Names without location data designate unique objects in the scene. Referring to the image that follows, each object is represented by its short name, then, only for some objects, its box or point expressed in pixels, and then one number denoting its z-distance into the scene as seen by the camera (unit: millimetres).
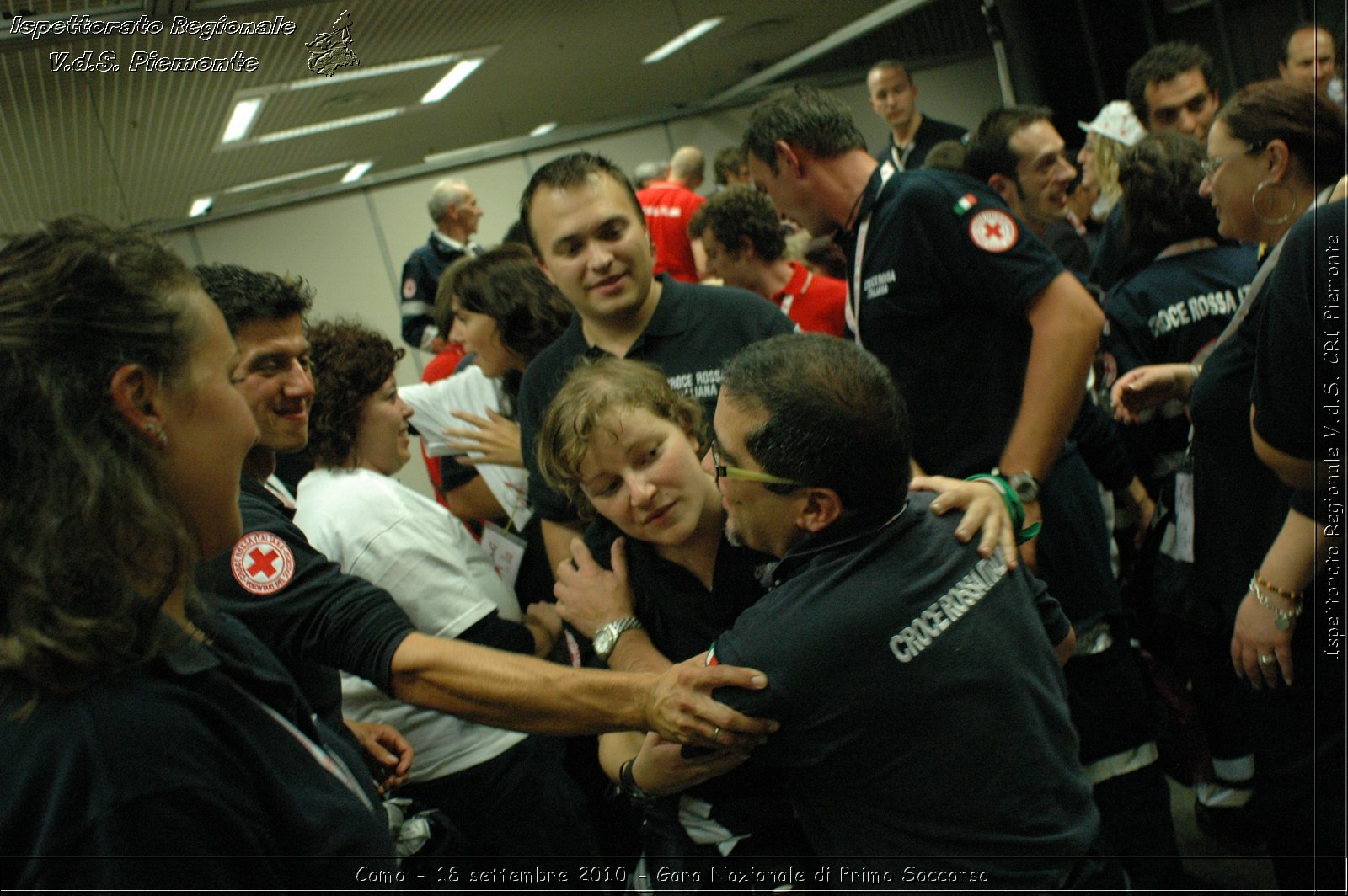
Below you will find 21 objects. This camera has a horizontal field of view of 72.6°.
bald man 2635
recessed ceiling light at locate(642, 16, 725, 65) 2023
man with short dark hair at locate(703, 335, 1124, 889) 1272
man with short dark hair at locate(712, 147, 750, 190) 2984
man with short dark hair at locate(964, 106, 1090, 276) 2627
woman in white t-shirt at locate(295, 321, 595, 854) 1930
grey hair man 2229
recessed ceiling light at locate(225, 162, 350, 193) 1825
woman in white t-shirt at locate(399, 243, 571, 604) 2539
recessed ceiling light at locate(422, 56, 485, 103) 1868
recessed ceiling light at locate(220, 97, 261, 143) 1702
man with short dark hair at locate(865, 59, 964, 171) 2271
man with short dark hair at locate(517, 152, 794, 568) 2041
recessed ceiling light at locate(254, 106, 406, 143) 1777
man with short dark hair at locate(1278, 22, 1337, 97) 3291
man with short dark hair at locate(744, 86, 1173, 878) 2076
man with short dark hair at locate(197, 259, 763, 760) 1477
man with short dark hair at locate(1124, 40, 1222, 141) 3240
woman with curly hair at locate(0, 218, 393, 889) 814
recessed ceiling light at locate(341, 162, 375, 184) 1984
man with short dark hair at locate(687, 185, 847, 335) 3205
